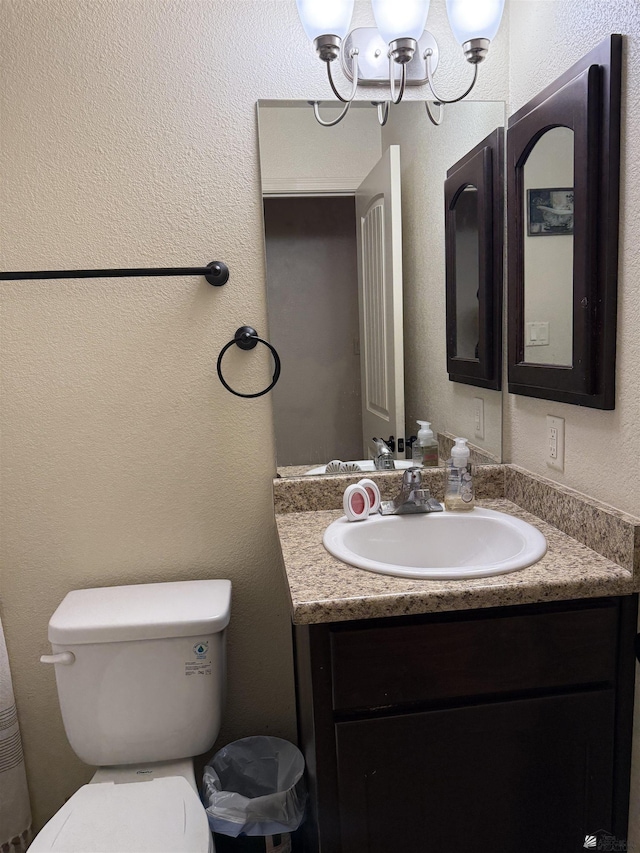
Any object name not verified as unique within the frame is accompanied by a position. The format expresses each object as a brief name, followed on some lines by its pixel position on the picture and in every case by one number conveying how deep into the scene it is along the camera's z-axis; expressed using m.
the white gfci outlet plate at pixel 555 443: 1.30
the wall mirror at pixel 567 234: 1.08
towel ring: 1.45
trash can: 1.30
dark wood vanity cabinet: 1.01
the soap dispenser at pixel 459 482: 1.38
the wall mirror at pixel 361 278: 1.44
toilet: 1.29
